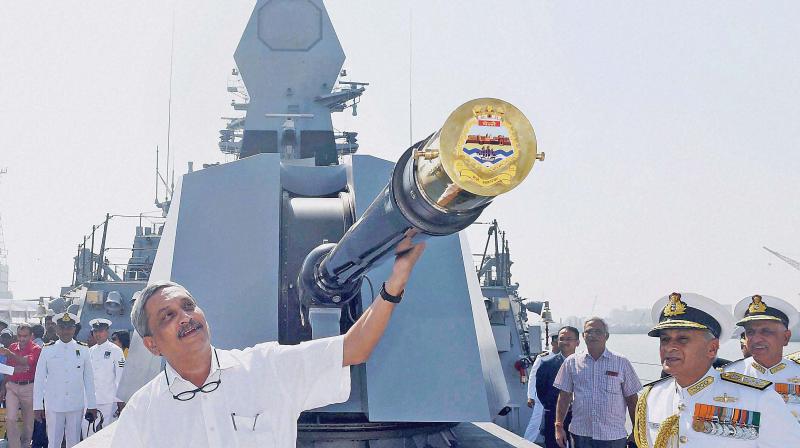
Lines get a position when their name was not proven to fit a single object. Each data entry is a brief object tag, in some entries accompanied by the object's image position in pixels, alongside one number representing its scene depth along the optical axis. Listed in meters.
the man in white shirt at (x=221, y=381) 2.06
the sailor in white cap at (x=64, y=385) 7.03
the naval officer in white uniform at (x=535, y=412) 6.37
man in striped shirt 4.64
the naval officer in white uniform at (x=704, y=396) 2.30
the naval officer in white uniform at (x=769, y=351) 3.79
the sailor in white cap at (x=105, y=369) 7.61
